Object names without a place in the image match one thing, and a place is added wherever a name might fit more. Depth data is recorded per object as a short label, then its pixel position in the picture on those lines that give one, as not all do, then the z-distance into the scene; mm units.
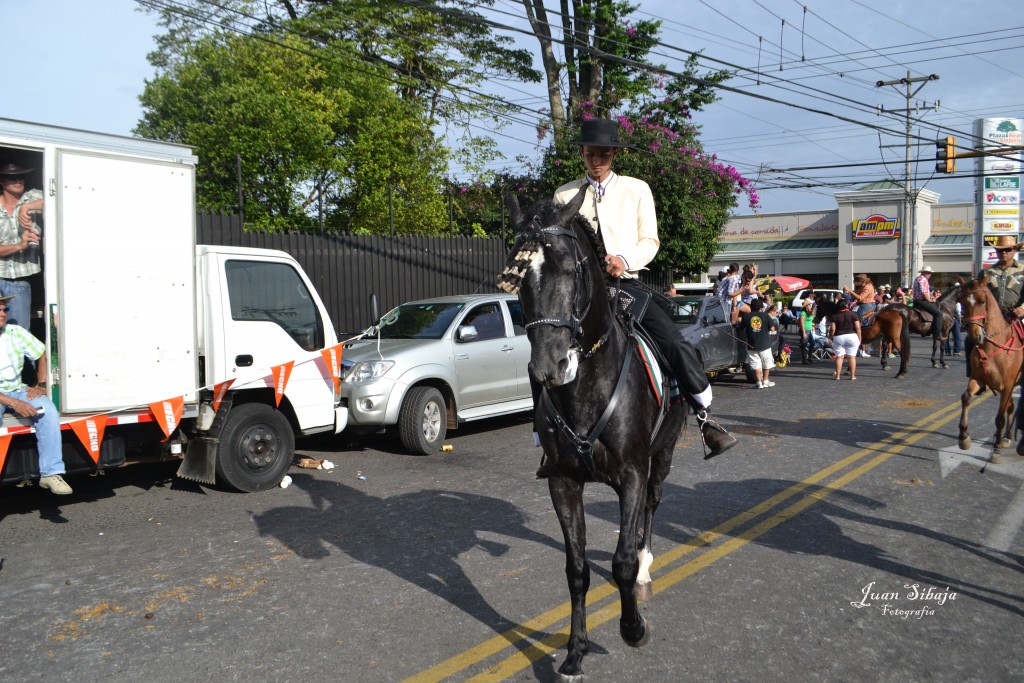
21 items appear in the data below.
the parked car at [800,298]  27234
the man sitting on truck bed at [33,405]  6293
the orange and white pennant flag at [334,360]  8653
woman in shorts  17453
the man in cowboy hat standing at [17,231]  6930
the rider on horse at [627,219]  4965
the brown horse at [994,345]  9109
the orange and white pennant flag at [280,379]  8047
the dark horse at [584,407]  3703
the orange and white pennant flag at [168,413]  7125
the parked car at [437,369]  9805
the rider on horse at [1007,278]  8922
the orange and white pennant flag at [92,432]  6668
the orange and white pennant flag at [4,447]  6203
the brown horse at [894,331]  17859
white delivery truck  6598
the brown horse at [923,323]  18781
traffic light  25969
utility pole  38469
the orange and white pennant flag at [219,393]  7641
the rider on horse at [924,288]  23953
